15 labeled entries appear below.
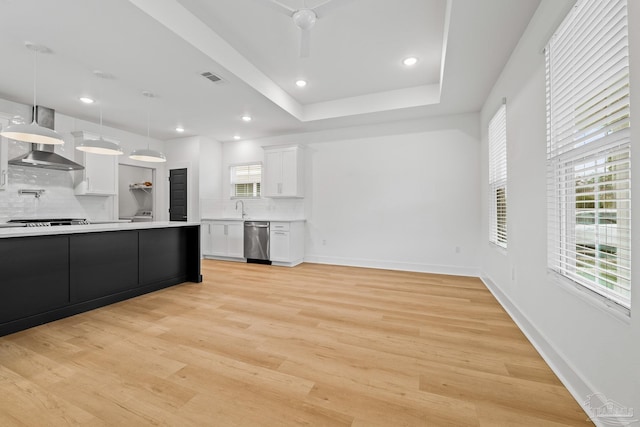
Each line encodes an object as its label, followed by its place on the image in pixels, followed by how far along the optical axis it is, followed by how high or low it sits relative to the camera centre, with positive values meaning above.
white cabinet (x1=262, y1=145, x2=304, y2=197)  5.38 +0.89
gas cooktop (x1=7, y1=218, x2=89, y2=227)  4.07 -0.11
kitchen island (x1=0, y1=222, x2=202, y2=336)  2.36 -0.56
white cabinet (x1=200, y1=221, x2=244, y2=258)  5.59 -0.52
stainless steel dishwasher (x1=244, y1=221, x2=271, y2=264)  5.32 -0.54
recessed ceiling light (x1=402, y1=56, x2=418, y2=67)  3.48 +2.04
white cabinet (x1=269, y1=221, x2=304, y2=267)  5.14 -0.54
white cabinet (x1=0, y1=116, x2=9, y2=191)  3.82 +0.79
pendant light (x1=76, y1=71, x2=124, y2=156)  3.32 +0.89
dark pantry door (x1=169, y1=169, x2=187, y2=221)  6.14 +0.48
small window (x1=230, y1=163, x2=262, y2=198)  6.15 +0.82
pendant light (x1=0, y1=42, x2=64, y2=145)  2.57 +0.81
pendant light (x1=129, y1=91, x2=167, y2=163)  3.89 +0.89
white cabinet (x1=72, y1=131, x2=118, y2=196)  4.80 +0.76
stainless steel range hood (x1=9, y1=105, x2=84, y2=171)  3.97 +0.88
